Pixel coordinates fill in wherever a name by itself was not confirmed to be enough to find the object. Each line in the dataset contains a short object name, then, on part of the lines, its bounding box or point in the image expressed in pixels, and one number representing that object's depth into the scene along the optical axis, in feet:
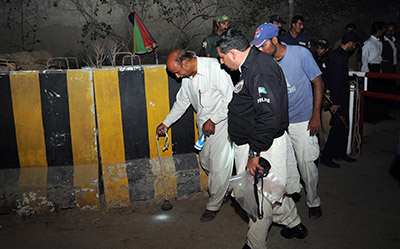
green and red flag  32.37
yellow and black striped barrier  13.38
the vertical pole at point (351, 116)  19.40
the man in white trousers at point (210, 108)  12.43
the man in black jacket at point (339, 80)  16.72
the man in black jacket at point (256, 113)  8.88
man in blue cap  12.10
